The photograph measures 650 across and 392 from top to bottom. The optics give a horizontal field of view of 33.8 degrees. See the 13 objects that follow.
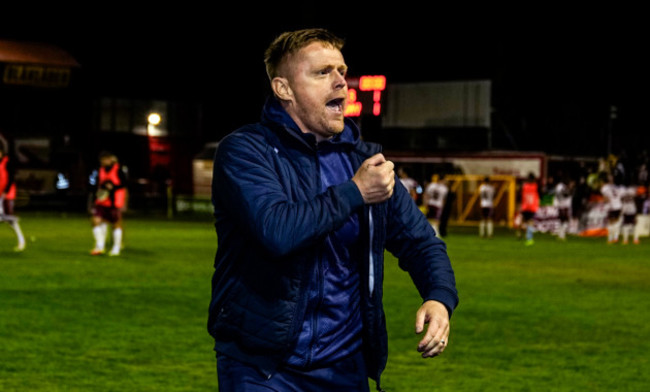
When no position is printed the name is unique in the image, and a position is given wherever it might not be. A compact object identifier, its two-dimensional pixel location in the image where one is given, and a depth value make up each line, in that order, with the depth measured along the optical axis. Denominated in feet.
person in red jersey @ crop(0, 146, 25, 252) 68.18
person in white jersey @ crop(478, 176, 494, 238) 102.47
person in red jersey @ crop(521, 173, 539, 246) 91.61
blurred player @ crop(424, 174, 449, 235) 95.96
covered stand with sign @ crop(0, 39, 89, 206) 153.58
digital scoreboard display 80.28
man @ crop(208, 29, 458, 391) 10.05
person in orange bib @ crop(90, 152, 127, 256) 65.16
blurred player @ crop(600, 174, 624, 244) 97.86
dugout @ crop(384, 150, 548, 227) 131.64
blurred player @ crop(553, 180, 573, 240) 104.37
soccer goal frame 131.03
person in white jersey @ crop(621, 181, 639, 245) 96.89
